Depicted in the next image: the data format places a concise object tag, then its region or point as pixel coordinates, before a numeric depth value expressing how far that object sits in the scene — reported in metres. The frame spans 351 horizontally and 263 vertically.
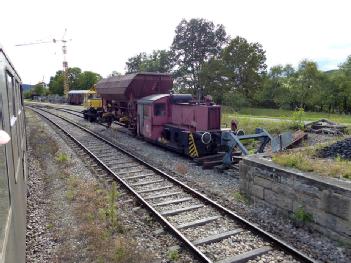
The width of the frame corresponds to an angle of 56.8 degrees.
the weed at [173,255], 5.27
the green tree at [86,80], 95.00
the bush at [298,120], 15.14
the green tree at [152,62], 53.40
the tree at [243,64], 43.84
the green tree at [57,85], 98.00
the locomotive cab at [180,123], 11.88
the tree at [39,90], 107.56
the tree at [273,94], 47.47
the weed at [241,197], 7.76
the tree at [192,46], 49.62
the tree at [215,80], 42.41
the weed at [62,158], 11.96
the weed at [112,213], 6.50
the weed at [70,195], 8.05
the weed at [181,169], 10.34
